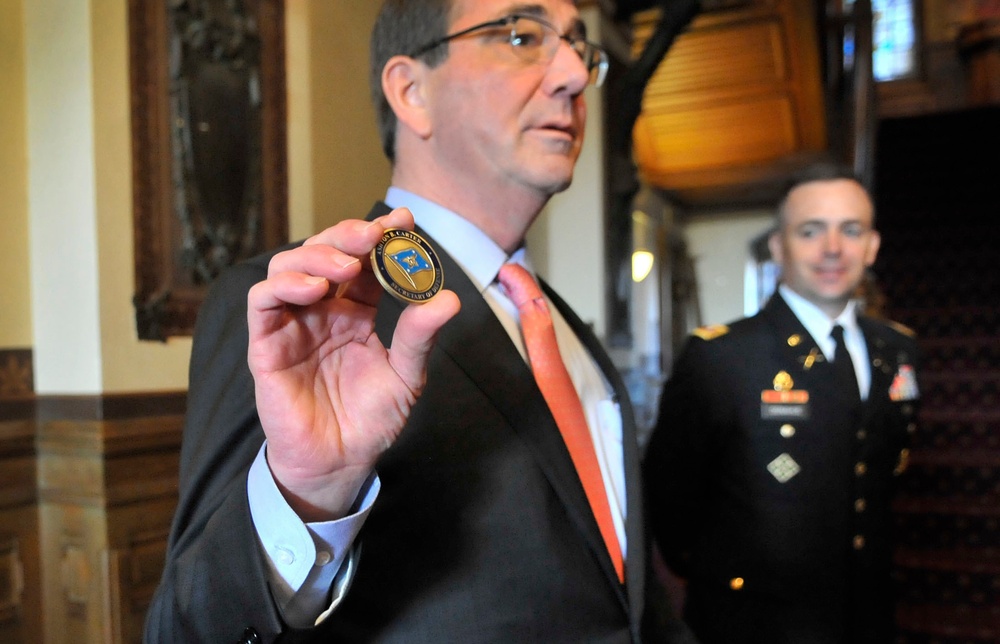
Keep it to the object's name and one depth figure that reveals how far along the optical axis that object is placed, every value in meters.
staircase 3.37
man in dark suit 0.65
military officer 1.92
